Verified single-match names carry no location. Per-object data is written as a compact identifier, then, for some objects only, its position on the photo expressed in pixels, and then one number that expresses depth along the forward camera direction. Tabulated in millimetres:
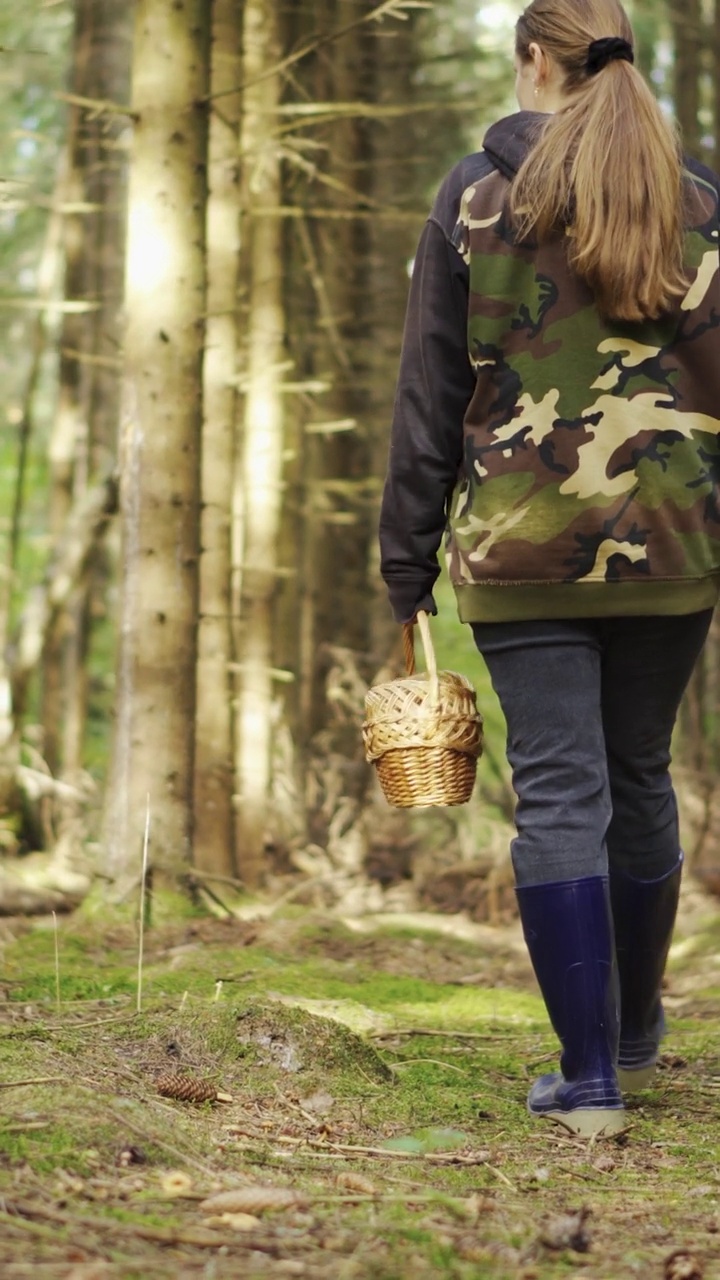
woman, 3088
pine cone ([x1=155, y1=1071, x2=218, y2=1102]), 2863
